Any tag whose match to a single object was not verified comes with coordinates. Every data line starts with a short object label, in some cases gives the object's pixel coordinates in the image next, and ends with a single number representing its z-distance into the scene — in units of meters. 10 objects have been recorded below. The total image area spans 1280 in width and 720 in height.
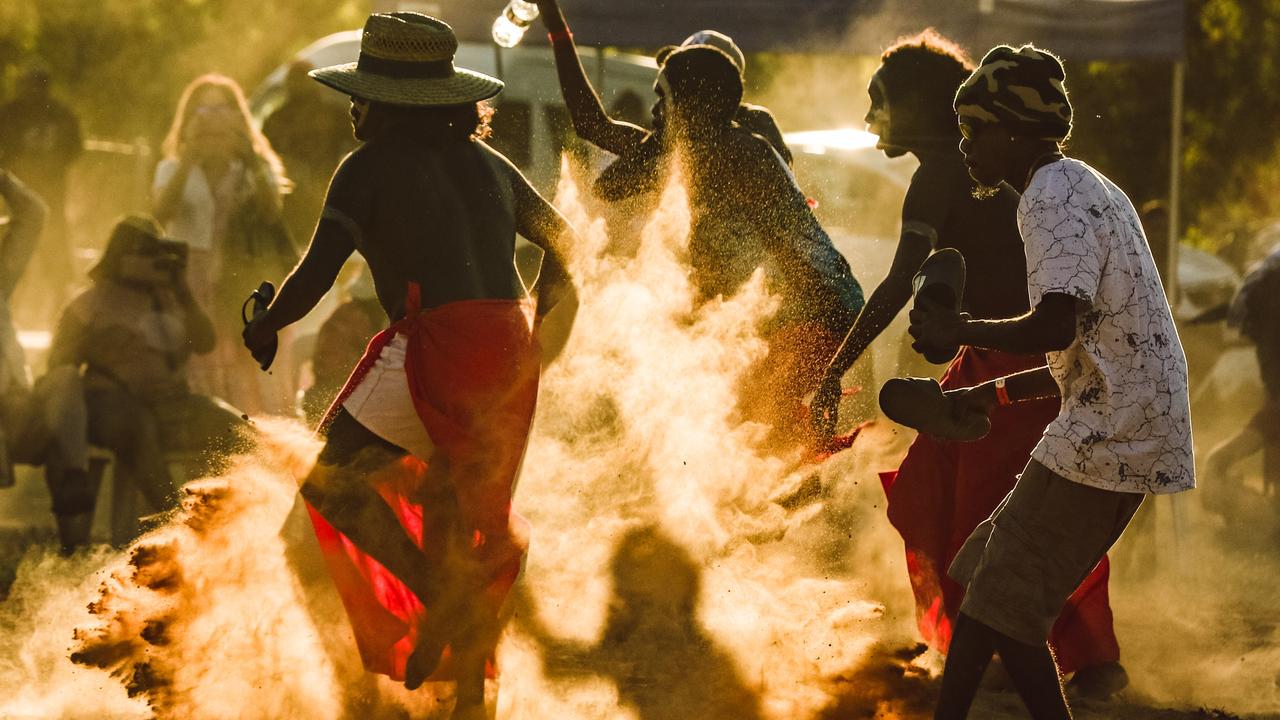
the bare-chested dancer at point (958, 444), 10.20
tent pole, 17.45
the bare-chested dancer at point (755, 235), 11.61
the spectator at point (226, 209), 17.91
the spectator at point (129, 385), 15.54
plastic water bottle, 12.48
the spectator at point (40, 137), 21.44
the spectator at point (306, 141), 20.28
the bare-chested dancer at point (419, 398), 9.56
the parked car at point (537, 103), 19.95
